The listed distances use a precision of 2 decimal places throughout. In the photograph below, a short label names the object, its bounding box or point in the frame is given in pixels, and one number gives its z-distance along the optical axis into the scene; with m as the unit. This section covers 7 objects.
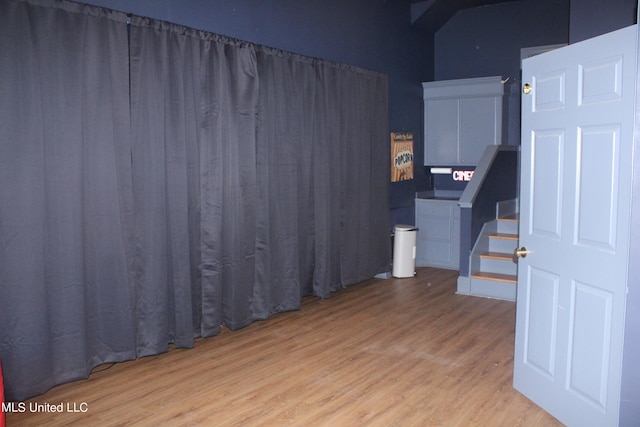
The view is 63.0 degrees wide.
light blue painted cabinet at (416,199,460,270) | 6.67
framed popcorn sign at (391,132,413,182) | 6.53
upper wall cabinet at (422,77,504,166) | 6.70
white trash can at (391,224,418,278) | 6.09
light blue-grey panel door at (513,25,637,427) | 2.35
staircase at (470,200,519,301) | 5.27
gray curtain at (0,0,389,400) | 2.92
